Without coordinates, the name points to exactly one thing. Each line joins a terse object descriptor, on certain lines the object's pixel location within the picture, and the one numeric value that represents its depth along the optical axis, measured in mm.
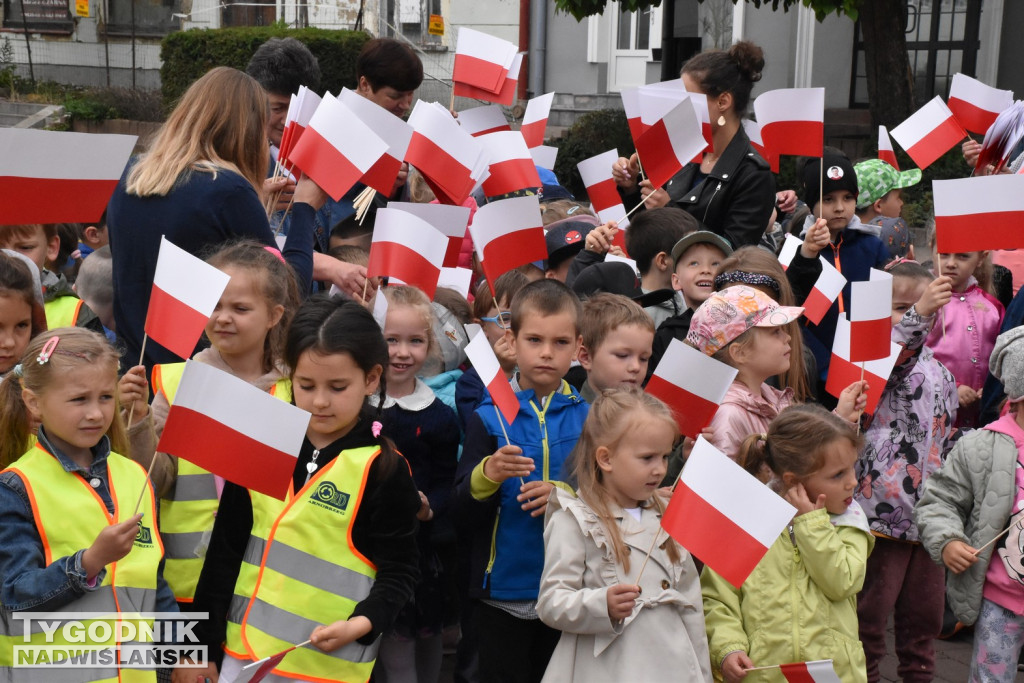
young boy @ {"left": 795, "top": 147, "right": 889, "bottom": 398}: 5523
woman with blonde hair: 3504
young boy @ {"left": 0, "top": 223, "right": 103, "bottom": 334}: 3787
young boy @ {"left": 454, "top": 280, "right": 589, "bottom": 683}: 3484
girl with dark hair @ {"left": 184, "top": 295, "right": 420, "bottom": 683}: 2848
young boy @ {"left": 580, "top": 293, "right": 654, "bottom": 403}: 3758
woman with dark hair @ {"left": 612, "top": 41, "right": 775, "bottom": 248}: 4988
